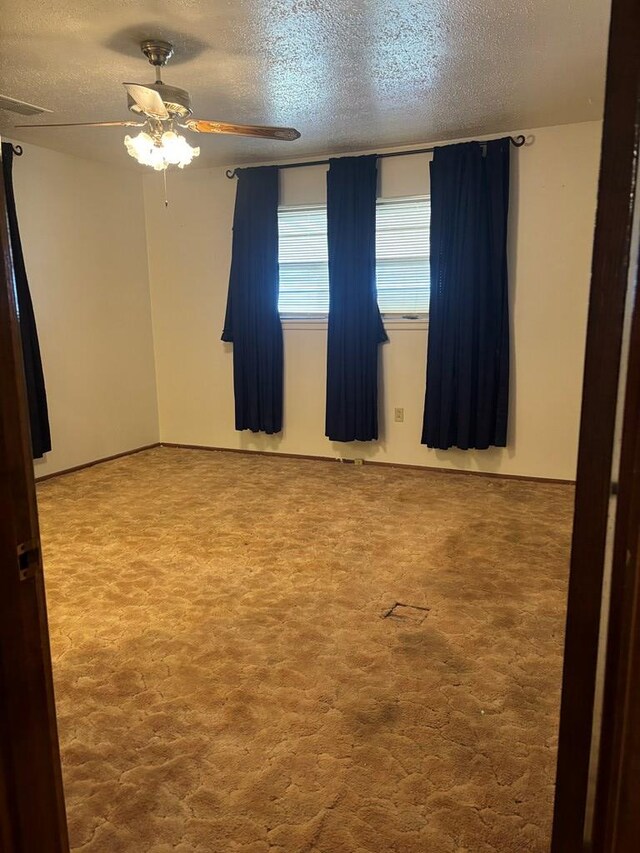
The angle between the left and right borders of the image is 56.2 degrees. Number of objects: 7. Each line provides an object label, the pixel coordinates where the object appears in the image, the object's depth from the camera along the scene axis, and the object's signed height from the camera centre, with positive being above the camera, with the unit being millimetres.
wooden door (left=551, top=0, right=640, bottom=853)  595 -201
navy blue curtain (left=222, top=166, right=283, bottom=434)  4820 -14
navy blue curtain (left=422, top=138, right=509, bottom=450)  4113 +37
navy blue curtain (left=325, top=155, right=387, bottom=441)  4473 +3
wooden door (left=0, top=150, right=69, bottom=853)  732 -416
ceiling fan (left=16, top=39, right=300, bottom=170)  2568 +822
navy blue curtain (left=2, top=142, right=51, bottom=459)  4039 -319
